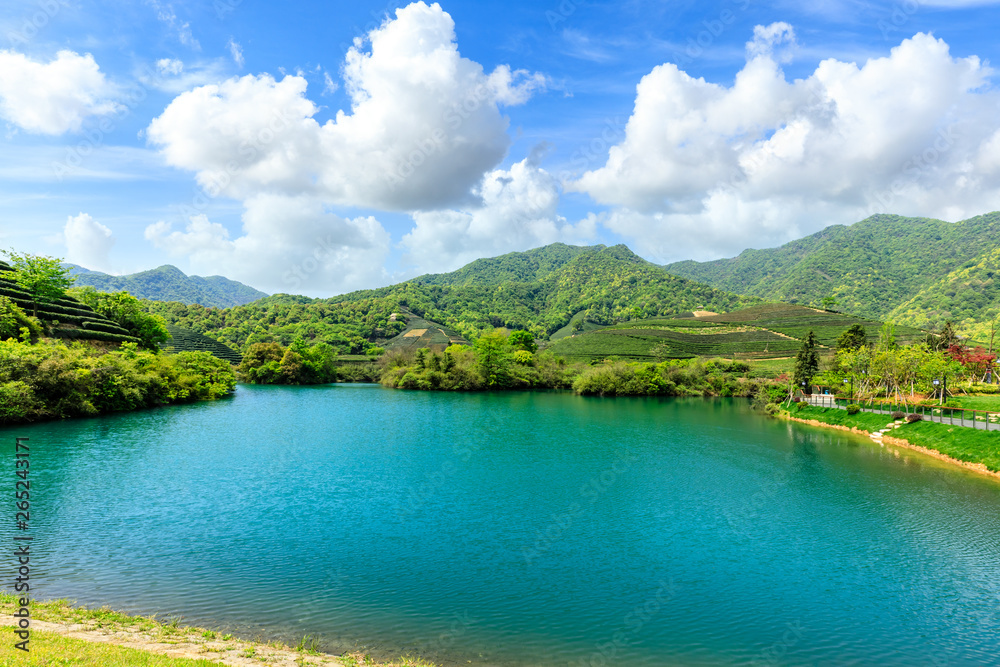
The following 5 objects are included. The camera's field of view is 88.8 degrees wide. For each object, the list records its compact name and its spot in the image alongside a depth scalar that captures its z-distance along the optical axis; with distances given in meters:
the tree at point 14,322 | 44.50
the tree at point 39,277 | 53.94
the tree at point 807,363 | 61.62
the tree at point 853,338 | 67.94
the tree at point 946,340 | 66.06
